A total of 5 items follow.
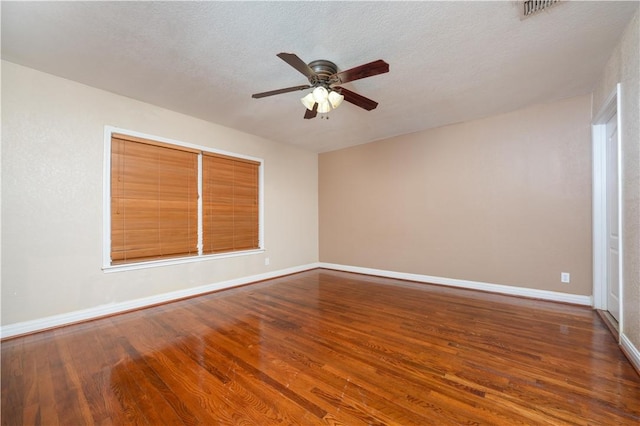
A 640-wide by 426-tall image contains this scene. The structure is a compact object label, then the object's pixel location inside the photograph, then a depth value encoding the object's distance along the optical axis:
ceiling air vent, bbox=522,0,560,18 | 1.89
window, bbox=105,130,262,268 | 3.32
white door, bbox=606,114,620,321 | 2.78
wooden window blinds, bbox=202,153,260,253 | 4.23
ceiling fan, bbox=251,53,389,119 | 2.22
